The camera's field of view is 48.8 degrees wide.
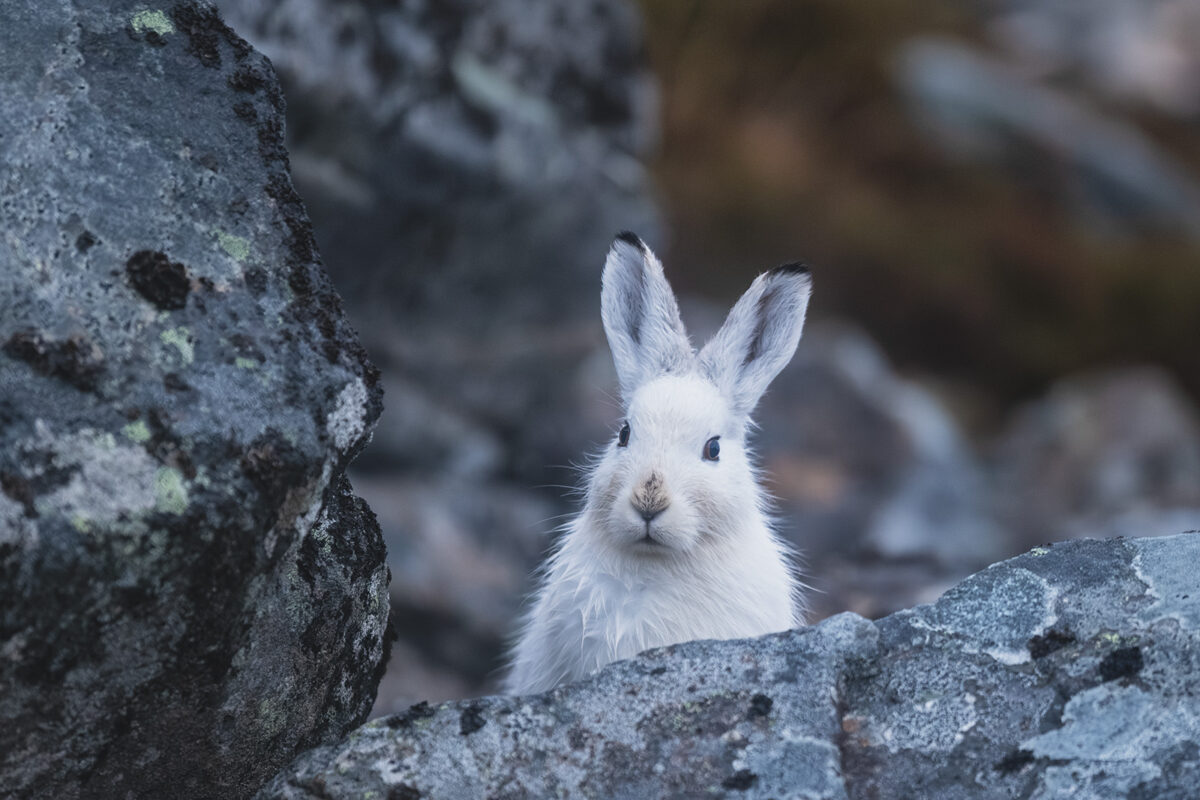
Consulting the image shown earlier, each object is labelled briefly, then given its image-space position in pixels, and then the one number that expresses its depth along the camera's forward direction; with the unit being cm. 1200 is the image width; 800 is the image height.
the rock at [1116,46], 2783
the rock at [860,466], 1266
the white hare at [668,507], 557
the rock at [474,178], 823
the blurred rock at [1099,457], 1482
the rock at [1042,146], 2291
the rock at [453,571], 916
